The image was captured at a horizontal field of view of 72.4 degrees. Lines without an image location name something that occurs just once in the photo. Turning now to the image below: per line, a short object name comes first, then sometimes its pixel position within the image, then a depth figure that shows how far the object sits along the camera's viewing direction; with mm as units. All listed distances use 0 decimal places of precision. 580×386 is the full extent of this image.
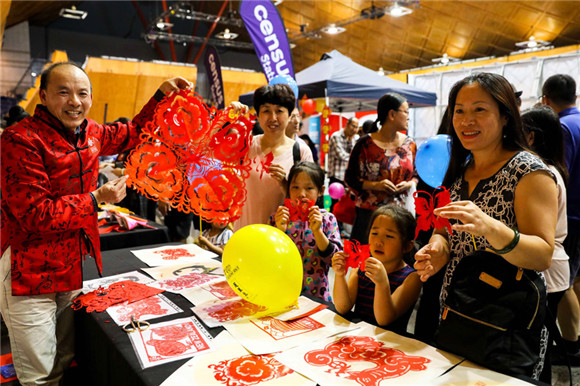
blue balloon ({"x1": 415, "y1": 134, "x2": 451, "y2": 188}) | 2027
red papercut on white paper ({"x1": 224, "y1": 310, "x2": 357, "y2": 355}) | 1113
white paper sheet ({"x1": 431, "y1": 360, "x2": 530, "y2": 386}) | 904
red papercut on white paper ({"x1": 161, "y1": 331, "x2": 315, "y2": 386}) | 940
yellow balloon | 1250
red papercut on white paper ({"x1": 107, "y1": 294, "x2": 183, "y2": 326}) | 1307
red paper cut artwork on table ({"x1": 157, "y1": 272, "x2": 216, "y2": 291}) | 1600
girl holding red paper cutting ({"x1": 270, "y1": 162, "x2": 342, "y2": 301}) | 1636
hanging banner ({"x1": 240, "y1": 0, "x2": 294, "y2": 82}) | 3494
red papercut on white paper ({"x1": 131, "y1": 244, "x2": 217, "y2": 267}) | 1989
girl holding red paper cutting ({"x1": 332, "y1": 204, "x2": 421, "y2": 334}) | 1221
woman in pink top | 1760
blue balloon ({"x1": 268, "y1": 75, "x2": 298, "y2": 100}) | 2403
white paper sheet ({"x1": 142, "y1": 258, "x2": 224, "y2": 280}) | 1769
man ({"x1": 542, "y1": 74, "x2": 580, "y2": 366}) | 2242
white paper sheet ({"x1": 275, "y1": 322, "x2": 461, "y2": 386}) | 937
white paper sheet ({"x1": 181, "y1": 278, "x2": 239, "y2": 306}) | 1463
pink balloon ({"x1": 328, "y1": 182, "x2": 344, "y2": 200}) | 4441
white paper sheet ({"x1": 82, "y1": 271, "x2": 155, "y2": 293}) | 1640
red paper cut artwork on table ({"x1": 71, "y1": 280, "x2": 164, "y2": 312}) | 1435
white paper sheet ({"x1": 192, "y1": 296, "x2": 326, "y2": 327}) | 1287
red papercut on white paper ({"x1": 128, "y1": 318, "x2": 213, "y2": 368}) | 1051
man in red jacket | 1317
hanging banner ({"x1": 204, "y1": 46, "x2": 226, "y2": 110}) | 6101
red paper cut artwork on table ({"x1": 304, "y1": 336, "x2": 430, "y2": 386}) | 950
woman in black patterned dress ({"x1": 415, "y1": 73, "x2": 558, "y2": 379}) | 865
